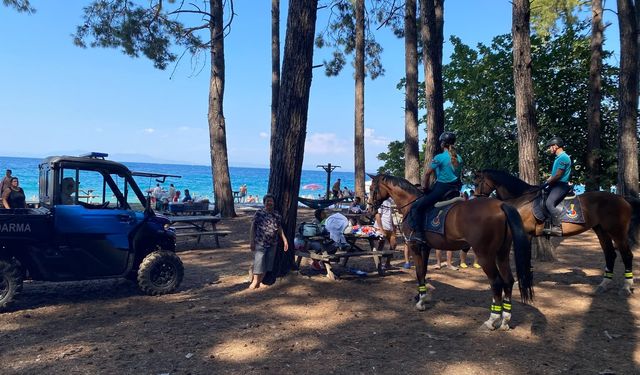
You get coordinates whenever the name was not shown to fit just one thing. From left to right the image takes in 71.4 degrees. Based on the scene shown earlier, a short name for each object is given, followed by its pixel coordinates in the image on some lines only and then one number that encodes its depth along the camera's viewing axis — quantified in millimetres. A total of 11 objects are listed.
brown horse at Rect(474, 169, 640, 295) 8656
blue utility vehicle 6773
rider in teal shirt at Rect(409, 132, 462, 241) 7441
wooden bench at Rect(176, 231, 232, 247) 12445
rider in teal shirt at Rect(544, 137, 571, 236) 8352
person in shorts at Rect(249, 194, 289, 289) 8430
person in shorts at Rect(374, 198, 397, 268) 10516
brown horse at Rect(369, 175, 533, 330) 6285
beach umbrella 38719
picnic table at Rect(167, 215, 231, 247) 12570
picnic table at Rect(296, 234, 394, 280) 8891
